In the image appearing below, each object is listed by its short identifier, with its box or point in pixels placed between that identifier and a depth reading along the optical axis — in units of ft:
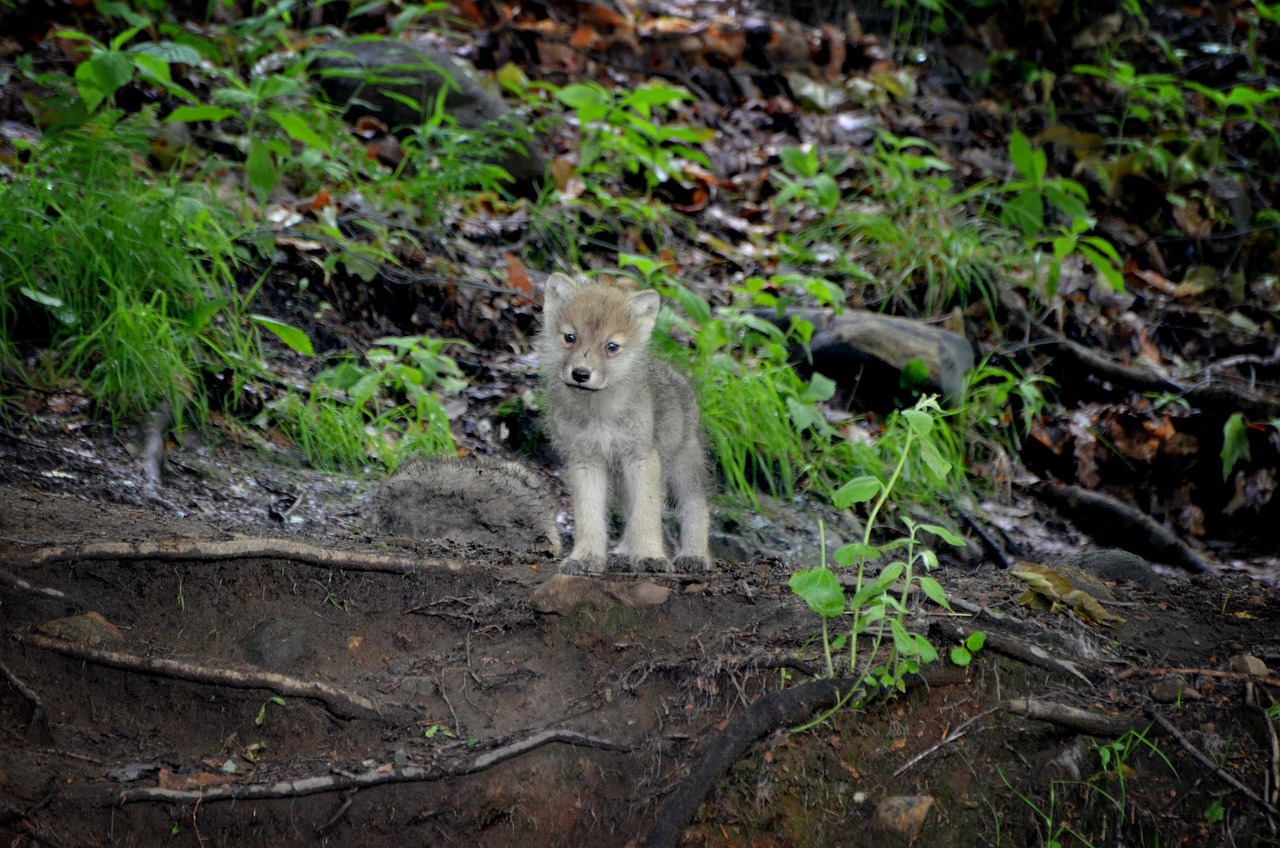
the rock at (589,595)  23.13
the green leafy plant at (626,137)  49.32
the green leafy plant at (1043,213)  49.32
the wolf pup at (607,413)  28.94
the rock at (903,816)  18.20
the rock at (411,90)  54.80
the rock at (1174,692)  19.57
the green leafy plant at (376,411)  36.94
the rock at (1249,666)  20.01
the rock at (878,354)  44.01
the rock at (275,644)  22.34
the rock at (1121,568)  27.76
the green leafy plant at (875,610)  19.02
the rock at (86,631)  21.03
